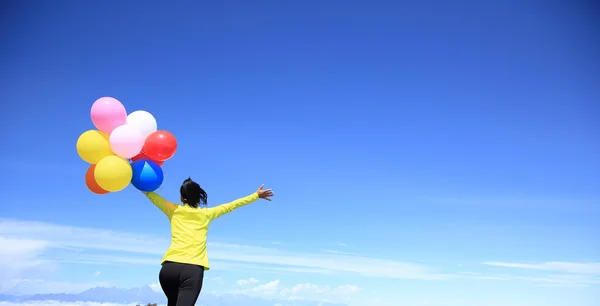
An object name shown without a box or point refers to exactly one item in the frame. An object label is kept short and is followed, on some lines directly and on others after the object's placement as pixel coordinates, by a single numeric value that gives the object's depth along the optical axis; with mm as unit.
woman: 5715
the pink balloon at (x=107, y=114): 7238
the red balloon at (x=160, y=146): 7051
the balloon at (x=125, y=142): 6816
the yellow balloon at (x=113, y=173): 6656
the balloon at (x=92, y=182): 7039
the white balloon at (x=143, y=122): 7312
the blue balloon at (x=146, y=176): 6672
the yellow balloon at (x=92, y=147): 6984
